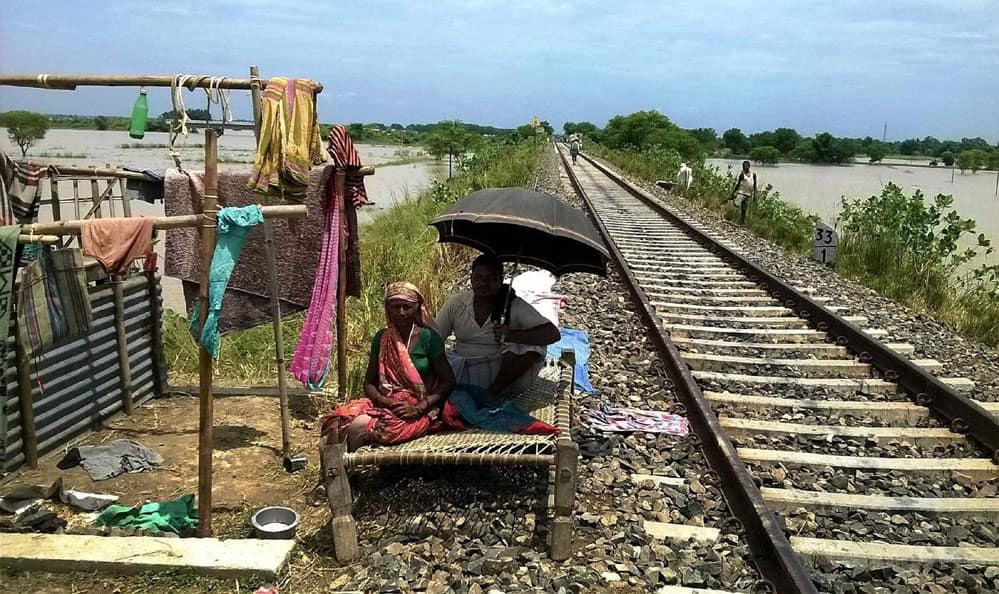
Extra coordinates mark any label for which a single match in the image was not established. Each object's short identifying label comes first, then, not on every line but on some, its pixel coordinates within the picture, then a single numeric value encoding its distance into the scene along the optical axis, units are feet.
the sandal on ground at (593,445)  14.15
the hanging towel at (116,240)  10.53
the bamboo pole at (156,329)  17.48
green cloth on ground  11.94
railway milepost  34.45
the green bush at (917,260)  25.89
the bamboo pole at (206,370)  10.97
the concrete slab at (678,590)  9.98
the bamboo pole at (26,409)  13.26
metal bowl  11.55
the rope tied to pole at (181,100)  12.19
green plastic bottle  12.41
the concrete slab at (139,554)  10.39
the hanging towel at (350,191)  15.07
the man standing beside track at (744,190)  47.98
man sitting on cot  13.32
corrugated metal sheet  13.64
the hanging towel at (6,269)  9.95
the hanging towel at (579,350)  17.57
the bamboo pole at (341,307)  15.37
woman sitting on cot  11.89
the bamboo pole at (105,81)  12.46
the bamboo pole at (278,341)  14.04
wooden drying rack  10.89
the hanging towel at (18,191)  12.29
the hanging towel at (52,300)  10.89
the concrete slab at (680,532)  11.39
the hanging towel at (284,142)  12.37
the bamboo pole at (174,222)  10.25
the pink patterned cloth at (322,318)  14.52
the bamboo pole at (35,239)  9.98
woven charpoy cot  10.75
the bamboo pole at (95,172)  16.31
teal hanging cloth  11.05
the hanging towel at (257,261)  15.89
